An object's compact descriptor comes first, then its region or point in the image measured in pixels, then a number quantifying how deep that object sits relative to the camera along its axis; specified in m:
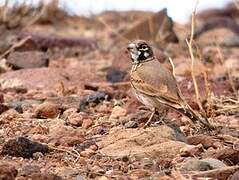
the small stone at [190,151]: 10.82
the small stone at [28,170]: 9.59
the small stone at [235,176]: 9.59
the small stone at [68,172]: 9.96
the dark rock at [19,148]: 10.70
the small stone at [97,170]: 10.08
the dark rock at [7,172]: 9.22
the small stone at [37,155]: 10.75
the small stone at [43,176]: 9.24
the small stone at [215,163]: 10.20
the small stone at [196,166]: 10.07
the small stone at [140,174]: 9.89
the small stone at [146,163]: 10.35
